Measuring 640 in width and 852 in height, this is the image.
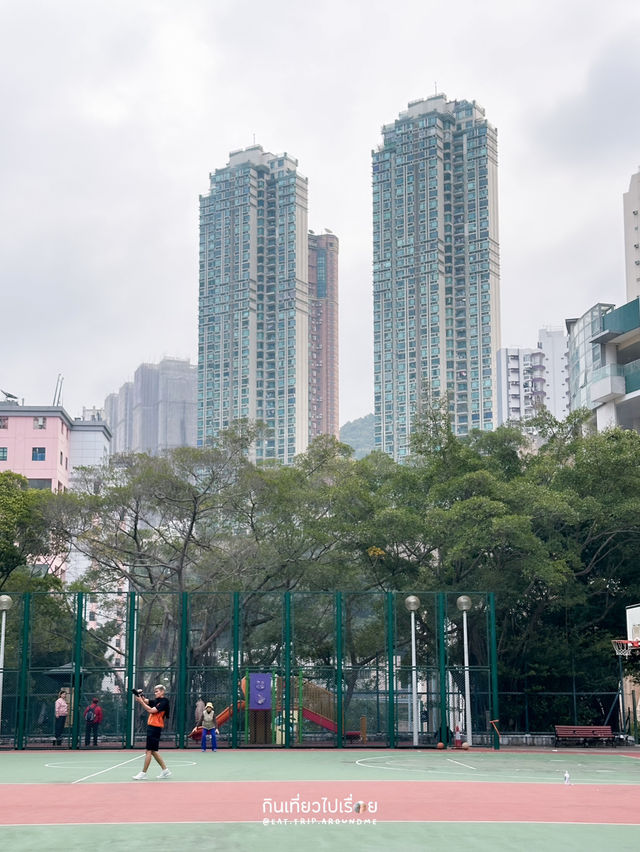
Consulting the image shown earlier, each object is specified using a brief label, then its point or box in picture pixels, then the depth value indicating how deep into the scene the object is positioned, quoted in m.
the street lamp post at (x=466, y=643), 27.81
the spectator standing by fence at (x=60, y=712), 27.67
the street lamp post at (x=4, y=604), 27.52
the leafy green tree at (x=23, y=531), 39.38
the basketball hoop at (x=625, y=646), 29.17
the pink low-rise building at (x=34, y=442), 96.44
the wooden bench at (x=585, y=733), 30.75
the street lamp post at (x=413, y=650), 27.95
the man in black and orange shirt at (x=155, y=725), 18.31
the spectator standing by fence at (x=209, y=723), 26.38
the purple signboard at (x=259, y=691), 28.75
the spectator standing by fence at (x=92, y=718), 28.00
